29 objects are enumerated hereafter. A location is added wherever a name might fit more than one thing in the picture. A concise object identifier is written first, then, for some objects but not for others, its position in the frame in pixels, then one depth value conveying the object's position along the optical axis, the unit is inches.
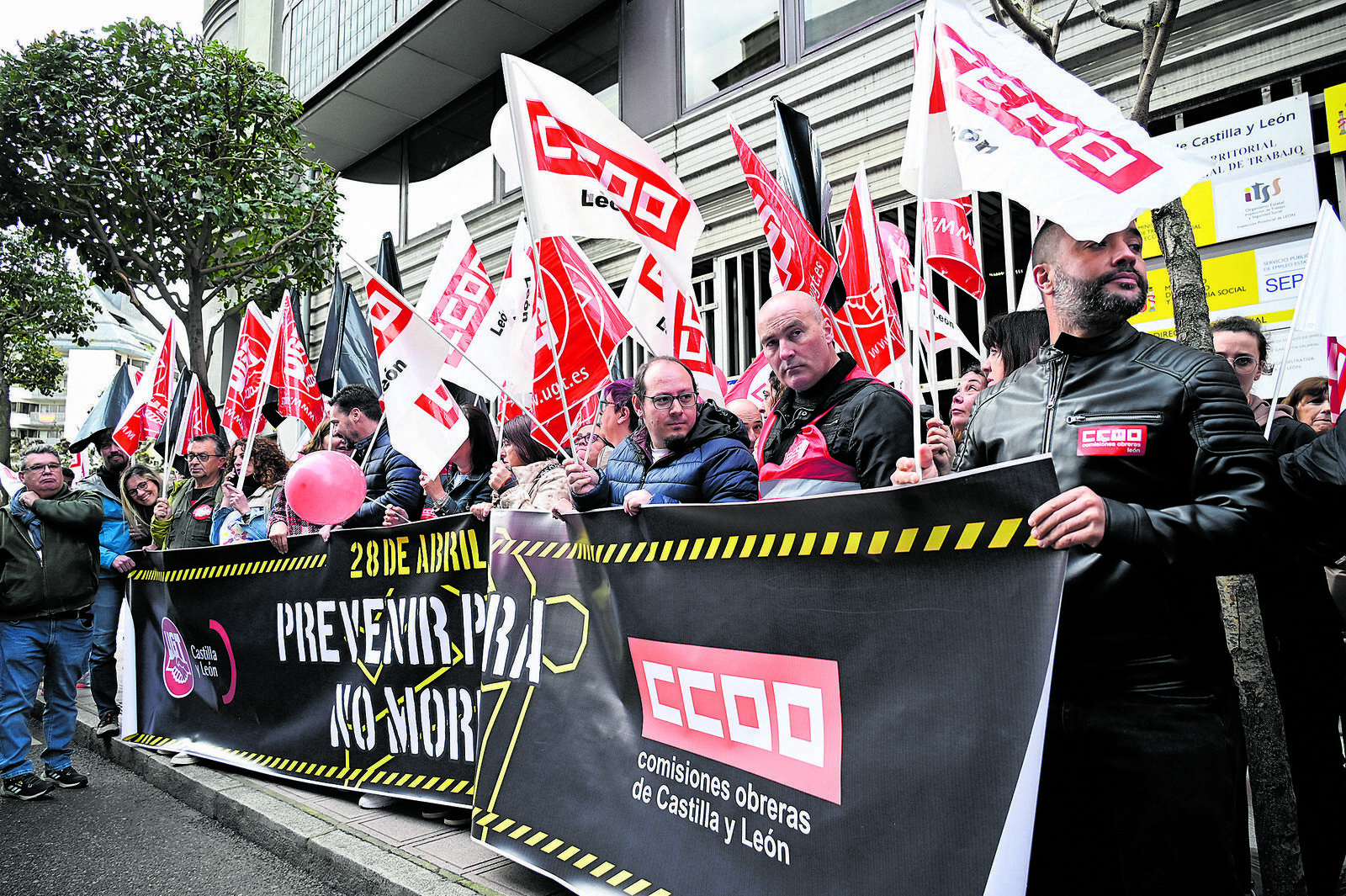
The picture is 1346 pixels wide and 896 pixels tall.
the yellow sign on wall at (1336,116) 259.6
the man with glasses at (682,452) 143.0
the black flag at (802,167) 236.8
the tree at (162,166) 496.1
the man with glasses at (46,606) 214.4
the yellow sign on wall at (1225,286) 272.7
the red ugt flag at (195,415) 311.0
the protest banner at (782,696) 78.2
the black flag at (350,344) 310.7
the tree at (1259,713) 105.6
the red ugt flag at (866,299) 216.4
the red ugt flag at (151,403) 331.6
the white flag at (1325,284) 152.9
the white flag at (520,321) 232.2
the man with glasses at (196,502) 256.8
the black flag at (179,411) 349.1
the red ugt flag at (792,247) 208.1
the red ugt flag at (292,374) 313.6
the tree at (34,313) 770.2
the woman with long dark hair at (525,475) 180.5
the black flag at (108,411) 381.1
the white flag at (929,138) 107.7
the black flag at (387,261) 311.4
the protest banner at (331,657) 159.6
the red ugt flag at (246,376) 319.0
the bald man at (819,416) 113.4
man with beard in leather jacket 73.1
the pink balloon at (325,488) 180.2
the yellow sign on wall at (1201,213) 278.1
